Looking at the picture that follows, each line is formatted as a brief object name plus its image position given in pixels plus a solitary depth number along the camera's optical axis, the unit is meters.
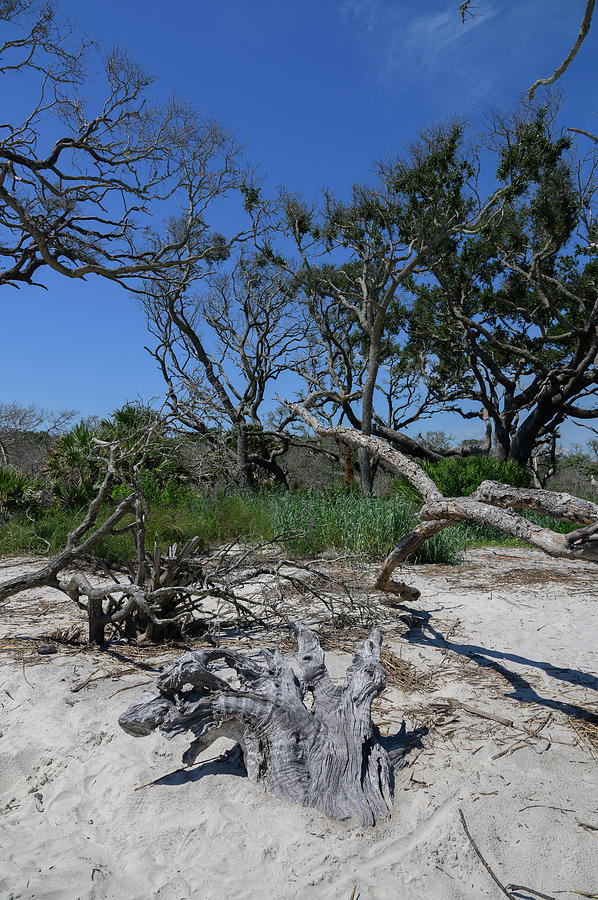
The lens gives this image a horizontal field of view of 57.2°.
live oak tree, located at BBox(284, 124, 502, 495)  13.57
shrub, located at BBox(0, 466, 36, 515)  8.91
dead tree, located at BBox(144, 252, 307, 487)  16.81
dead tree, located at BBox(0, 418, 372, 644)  3.84
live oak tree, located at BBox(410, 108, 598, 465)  13.47
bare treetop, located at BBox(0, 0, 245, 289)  9.41
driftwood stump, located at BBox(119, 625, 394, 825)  2.30
